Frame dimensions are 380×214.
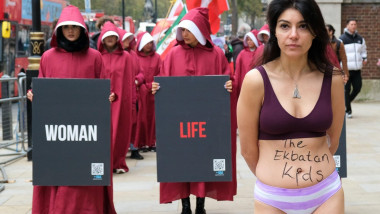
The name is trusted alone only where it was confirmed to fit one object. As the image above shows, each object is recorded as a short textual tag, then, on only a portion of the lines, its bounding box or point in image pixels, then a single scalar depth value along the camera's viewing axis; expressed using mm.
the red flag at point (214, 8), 10305
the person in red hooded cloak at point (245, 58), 11578
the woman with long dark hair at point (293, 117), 3152
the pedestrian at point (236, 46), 15101
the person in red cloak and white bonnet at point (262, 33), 11234
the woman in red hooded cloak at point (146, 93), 11180
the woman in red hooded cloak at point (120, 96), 9164
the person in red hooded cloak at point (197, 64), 6457
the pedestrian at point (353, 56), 15227
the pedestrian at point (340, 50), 12422
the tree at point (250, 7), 45772
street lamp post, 10094
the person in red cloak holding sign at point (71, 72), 5887
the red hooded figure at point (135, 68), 10272
